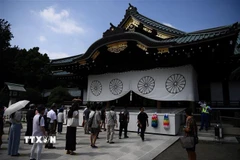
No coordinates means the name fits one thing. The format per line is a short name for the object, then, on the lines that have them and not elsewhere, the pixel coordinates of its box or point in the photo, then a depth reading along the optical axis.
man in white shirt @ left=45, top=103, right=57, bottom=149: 7.30
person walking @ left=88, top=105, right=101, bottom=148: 6.71
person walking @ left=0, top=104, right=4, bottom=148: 6.34
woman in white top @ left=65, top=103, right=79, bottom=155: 5.70
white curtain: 10.51
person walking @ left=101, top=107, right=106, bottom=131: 10.58
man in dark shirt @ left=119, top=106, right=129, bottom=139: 8.72
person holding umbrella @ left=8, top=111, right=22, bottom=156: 5.59
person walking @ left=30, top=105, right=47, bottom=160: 4.82
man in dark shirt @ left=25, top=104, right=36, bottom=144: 7.27
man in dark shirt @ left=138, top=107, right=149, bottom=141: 7.86
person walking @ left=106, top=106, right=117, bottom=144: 7.57
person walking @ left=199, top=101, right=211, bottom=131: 8.84
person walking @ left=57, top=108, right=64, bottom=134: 9.37
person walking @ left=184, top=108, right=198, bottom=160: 4.48
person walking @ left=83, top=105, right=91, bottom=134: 9.55
